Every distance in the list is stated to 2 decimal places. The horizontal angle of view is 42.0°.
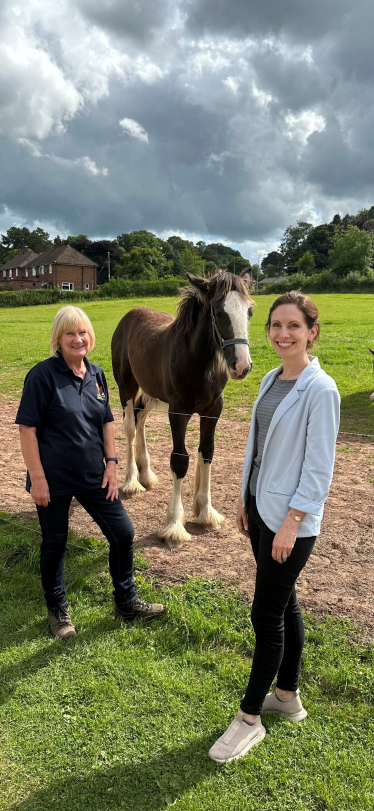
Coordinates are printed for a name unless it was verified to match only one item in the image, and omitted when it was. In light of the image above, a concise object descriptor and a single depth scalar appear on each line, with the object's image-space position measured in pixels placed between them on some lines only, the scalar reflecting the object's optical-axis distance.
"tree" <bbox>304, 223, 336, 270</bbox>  87.07
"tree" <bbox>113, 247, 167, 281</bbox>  64.01
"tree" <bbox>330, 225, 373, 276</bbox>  59.75
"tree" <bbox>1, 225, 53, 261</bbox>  103.75
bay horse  4.25
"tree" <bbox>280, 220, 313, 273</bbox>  96.31
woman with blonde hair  3.16
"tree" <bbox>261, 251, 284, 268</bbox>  101.62
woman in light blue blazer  2.16
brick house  70.38
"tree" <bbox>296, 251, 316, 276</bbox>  78.00
